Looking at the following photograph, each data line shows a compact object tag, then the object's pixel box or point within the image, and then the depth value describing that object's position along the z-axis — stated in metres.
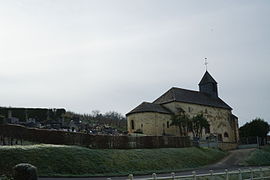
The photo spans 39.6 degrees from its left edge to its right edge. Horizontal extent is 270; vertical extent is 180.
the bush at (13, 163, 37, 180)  15.82
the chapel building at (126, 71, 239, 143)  57.38
